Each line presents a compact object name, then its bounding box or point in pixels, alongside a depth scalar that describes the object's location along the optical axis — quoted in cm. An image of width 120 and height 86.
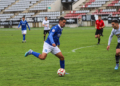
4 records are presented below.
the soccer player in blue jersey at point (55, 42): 1683
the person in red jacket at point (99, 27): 4084
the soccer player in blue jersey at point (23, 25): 4726
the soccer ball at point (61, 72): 1691
